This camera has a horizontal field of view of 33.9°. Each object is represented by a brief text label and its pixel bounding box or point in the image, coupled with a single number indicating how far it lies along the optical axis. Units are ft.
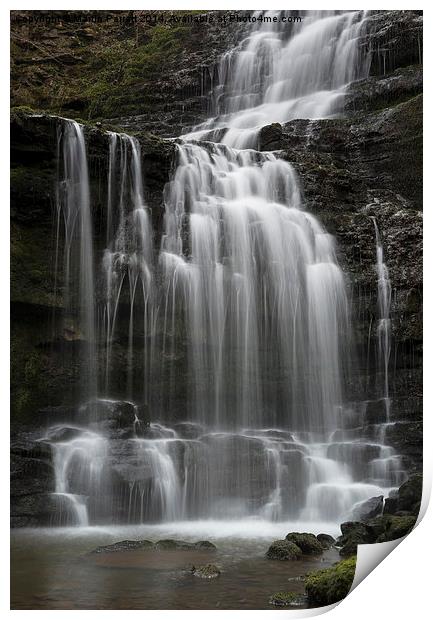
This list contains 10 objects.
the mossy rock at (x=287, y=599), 20.63
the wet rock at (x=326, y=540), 23.03
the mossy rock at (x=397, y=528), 22.67
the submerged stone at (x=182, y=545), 22.56
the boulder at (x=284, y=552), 22.30
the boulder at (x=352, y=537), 22.43
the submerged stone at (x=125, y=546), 22.33
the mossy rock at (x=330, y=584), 20.95
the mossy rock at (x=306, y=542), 22.62
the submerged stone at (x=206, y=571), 21.26
